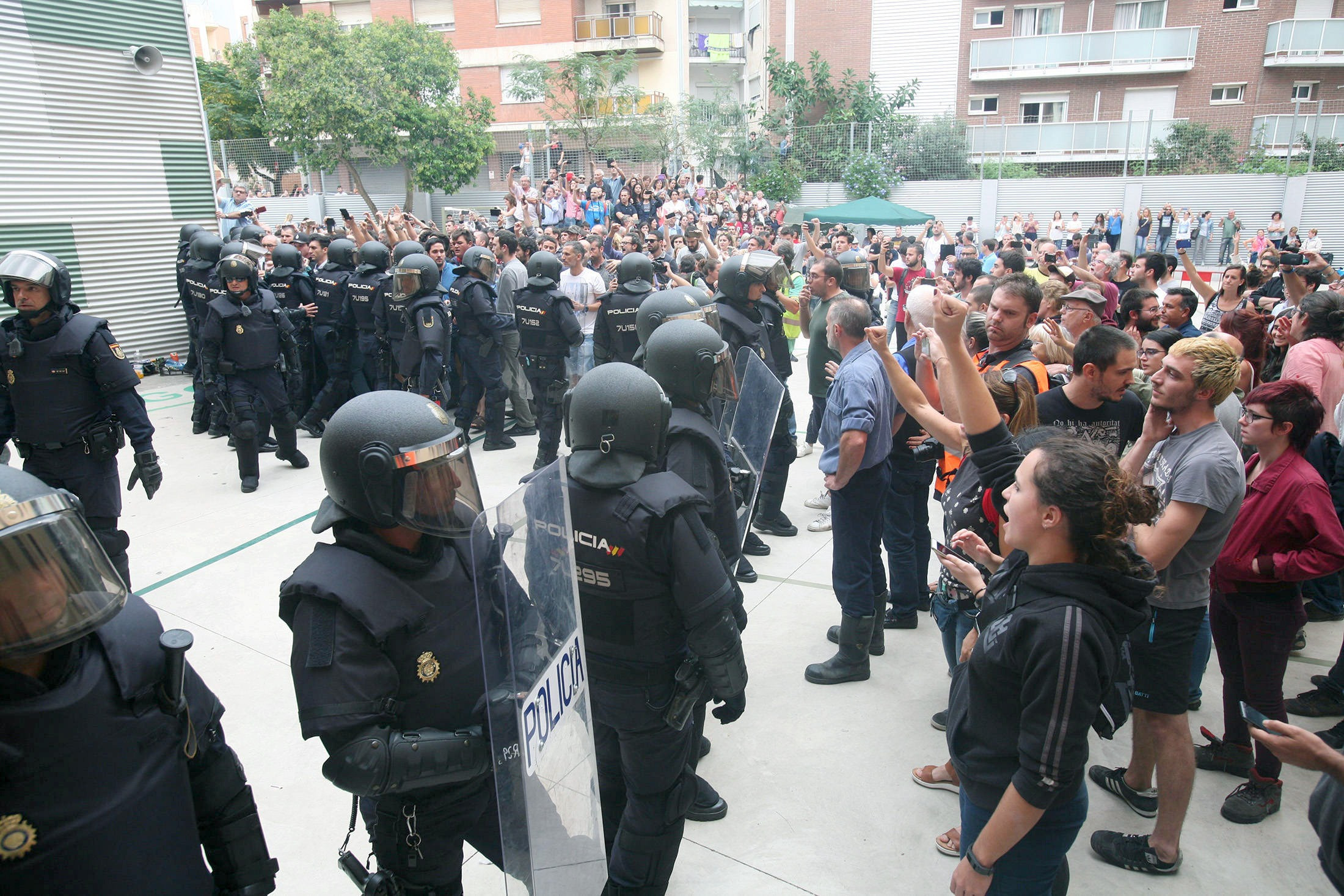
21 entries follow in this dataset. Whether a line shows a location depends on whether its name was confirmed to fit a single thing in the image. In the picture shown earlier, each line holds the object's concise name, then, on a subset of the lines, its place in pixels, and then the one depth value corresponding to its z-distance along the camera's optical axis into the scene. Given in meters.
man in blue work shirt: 3.90
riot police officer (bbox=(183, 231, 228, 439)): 8.16
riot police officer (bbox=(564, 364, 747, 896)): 2.38
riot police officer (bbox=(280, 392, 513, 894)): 1.82
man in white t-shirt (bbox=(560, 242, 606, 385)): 8.49
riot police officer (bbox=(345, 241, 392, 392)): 8.38
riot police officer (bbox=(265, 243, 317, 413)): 8.74
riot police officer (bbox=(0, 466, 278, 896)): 1.45
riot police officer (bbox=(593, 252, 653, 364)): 6.93
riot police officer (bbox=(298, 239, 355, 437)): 8.70
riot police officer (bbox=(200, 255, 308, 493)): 6.93
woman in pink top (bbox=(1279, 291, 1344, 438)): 4.45
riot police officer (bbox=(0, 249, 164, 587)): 4.38
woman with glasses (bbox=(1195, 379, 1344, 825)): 3.11
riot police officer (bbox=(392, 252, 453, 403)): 7.67
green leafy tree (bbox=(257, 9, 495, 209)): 23.69
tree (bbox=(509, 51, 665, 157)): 28.89
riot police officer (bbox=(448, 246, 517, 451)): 8.23
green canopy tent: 15.24
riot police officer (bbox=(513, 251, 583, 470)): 7.70
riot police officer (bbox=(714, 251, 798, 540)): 5.69
